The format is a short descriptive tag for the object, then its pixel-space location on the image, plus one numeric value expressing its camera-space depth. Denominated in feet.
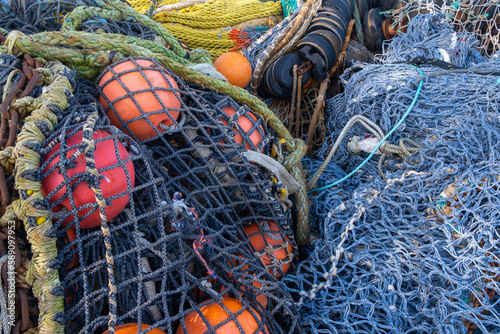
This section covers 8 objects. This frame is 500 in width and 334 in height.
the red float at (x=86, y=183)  3.57
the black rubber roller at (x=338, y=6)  8.86
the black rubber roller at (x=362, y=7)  9.96
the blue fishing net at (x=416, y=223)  4.45
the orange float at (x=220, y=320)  3.70
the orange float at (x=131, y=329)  3.49
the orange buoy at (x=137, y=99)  4.65
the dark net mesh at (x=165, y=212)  3.59
